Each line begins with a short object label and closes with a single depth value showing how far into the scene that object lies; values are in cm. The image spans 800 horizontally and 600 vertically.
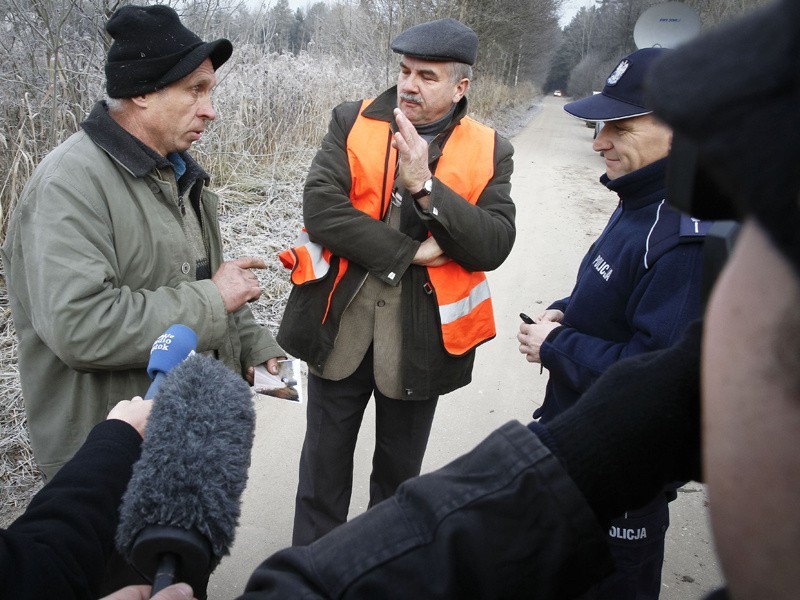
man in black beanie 193
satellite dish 711
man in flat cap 261
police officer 195
